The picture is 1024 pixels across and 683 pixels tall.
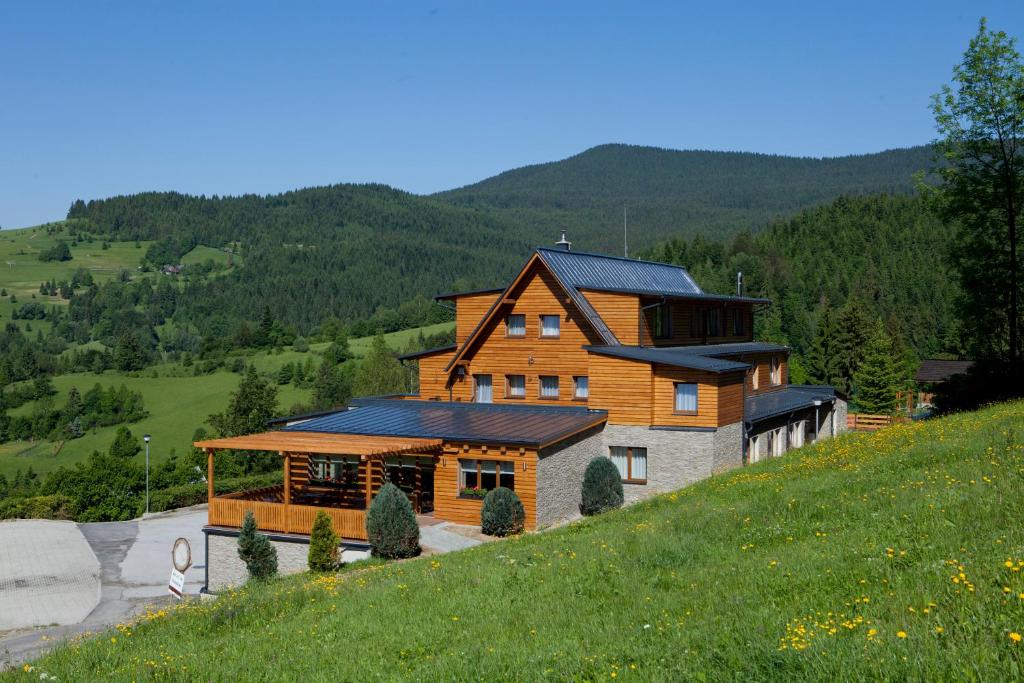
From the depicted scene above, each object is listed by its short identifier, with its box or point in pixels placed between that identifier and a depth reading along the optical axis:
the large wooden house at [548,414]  28.16
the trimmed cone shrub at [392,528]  23.83
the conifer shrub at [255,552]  24.42
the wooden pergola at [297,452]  26.22
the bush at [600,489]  29.20
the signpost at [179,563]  20.00
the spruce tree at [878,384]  62.44
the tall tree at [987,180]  35.09
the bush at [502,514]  26.33
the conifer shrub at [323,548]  23.08
